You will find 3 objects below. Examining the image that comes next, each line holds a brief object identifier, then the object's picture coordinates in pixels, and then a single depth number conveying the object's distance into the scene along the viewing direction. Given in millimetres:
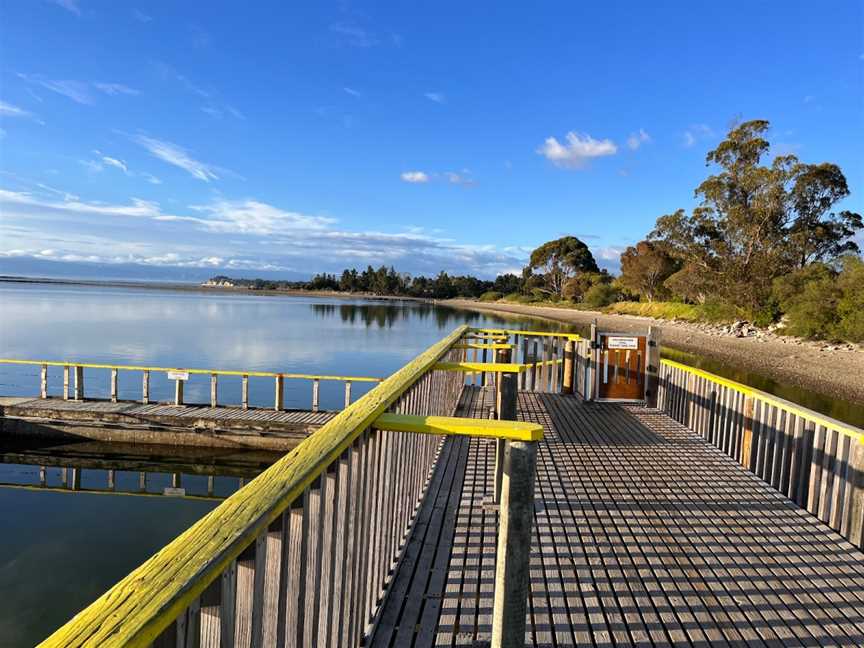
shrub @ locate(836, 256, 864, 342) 24938
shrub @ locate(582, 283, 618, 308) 71625
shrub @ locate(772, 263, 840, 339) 27547
